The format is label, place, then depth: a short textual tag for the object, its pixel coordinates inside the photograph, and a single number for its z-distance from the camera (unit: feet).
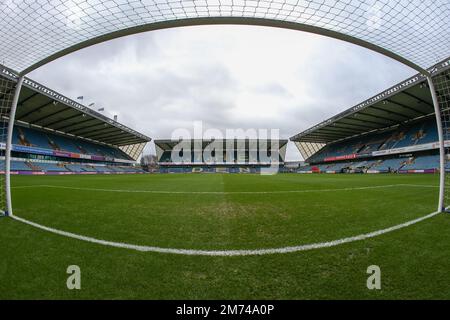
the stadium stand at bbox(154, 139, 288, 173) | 281.54
